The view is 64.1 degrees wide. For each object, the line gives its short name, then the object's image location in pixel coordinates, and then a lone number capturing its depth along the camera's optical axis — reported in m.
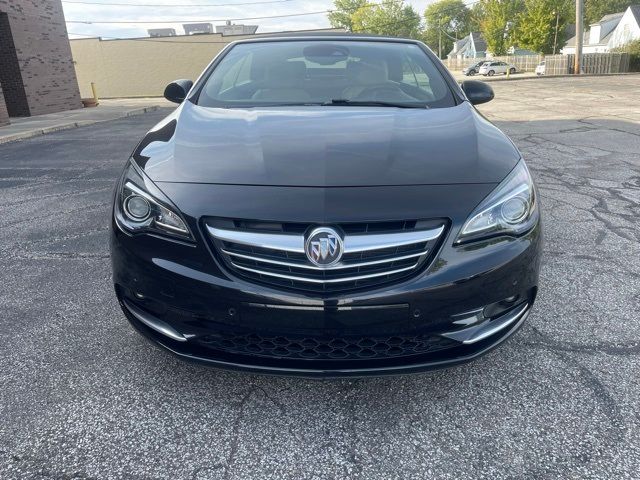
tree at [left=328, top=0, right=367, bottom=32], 91.19
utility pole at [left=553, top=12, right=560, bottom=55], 48.78
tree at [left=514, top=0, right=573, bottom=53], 46.72
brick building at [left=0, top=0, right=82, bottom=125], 15.68
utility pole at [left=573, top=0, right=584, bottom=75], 29.23
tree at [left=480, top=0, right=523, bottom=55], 53.19
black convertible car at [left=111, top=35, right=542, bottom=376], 1.79
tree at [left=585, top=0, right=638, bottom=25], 85.56
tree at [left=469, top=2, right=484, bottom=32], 101.61
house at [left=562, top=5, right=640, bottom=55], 50.47
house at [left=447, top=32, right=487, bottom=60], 84.06
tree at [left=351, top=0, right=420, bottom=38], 83.47
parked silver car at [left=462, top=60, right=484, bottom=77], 54.81
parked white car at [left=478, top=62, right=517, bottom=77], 48.65
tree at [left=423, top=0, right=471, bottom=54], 109.62
